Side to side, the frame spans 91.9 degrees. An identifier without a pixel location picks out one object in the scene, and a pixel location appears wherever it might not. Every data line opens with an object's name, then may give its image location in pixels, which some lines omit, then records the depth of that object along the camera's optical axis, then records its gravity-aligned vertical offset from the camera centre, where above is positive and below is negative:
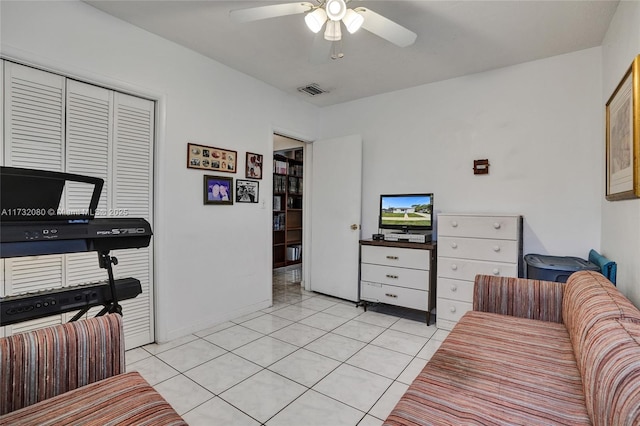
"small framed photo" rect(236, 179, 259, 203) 3.20 +0.22
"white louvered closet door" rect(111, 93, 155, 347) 2.40 +0.18
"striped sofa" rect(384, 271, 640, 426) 0.86 -0.65
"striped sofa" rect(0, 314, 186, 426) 1.04 -0.67
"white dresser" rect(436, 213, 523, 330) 2.65 -0.36
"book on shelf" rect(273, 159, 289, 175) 5.42 +0.80
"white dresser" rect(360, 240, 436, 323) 3.06 -0.63
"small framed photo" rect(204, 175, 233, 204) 2.90 +0.21
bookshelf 5.53 +0.07
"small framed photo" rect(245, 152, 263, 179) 3.29 +0.49
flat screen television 3.27 +0.01
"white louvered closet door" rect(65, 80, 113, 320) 2.15 +0.44
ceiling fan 1.77 +1.16
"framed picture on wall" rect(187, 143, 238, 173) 2.80 +0.50
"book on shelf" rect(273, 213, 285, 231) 5.50 -0.17
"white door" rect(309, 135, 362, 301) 3.73 -0.04
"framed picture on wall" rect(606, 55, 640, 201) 1.53 +0.46
